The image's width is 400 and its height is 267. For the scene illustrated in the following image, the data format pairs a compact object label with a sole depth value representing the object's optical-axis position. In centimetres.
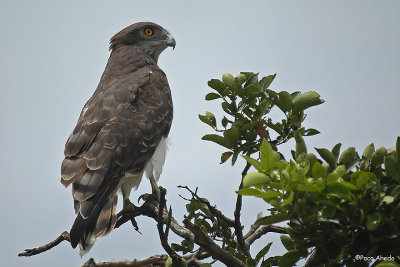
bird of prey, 1200
